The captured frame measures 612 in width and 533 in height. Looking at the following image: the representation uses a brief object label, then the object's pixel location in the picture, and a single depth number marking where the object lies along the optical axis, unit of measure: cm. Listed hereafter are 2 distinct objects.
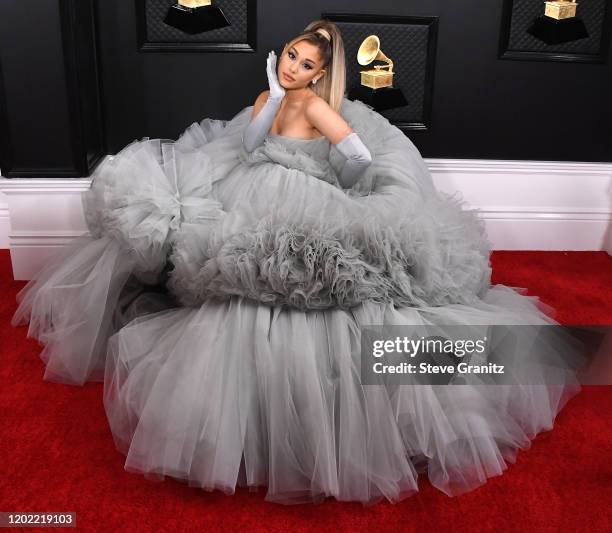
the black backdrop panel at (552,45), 297
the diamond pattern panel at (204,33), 283
